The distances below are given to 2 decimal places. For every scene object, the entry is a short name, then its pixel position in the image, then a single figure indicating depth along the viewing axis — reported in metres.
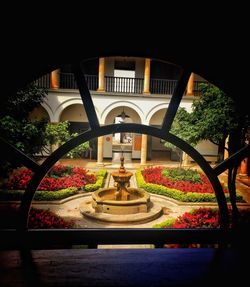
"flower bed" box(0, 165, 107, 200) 9.21
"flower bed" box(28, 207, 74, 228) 5.46
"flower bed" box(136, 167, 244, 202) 9.62
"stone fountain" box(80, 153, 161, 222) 7.92
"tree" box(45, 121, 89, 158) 10.64
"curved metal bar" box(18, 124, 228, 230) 1.83
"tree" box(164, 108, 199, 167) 9.56
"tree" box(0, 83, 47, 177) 5.30
